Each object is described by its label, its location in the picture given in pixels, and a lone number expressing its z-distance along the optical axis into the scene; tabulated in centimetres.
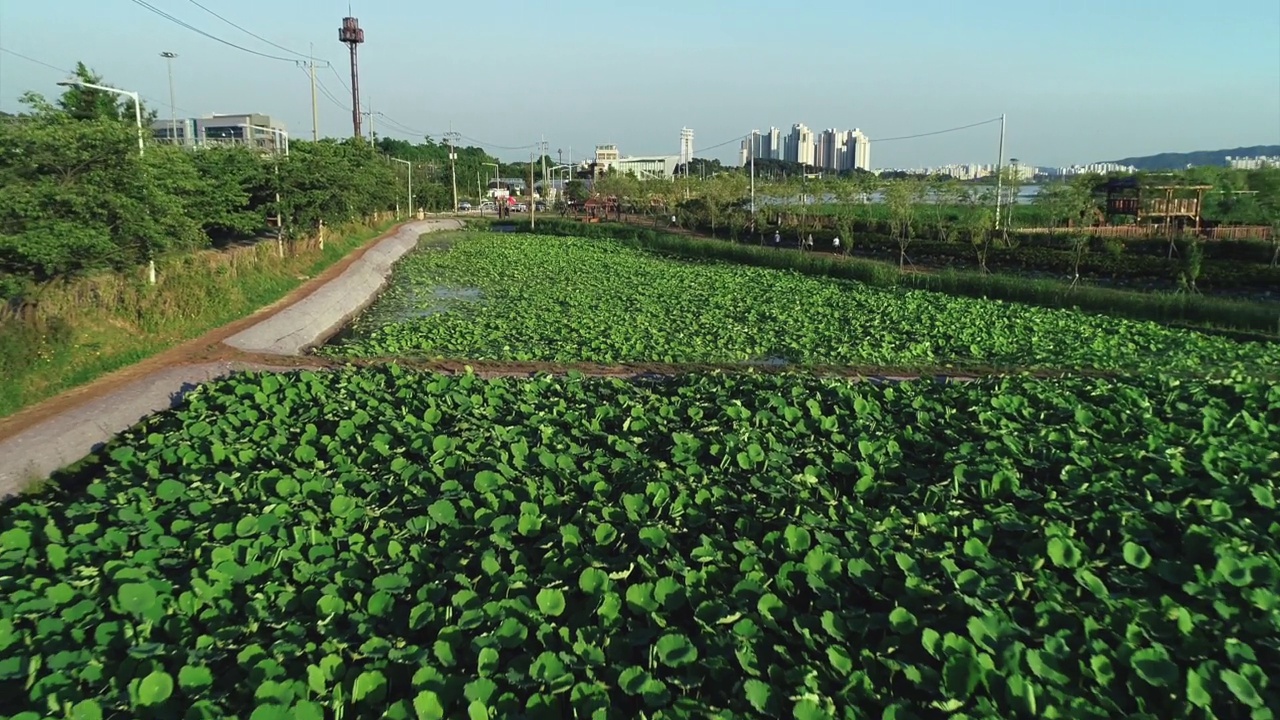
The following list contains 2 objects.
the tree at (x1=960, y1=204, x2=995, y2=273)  2405
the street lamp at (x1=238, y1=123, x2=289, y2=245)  2114
